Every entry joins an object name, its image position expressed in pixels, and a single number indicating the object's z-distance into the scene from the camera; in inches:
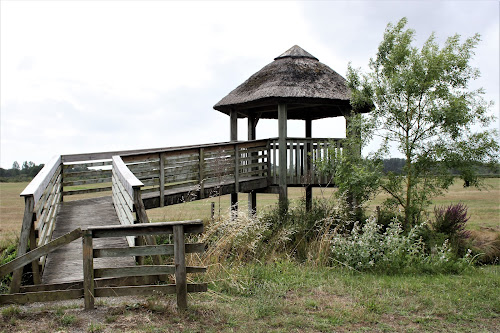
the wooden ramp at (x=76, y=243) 252.1
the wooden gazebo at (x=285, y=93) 518.9
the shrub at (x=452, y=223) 484.4
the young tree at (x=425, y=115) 447.2
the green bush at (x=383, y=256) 326.6
